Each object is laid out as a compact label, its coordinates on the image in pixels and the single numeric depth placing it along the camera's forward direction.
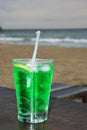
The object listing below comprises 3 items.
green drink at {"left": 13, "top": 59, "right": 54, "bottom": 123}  0.65
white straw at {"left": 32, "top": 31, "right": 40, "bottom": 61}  0.66
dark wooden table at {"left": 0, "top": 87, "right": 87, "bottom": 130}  0.63
